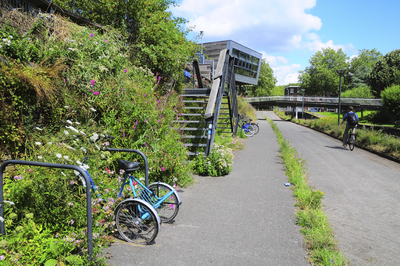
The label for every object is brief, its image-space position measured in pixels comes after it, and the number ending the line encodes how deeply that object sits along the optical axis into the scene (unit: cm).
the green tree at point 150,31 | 1125
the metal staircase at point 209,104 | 734
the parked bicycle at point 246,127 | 1659
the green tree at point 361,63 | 6844
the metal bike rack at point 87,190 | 255
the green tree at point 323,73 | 7138
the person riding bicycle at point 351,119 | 1204
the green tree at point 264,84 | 8519
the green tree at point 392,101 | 3256
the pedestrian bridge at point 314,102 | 4928
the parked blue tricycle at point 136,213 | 340
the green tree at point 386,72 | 4397
